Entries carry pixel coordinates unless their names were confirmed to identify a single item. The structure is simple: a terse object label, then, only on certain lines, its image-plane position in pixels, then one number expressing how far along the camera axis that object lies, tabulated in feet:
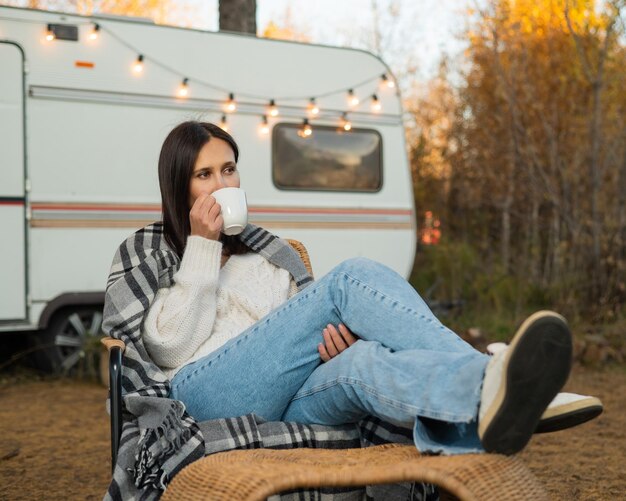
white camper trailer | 16.81
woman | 5.12
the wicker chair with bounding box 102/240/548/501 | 4.96
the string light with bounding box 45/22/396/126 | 17.56
